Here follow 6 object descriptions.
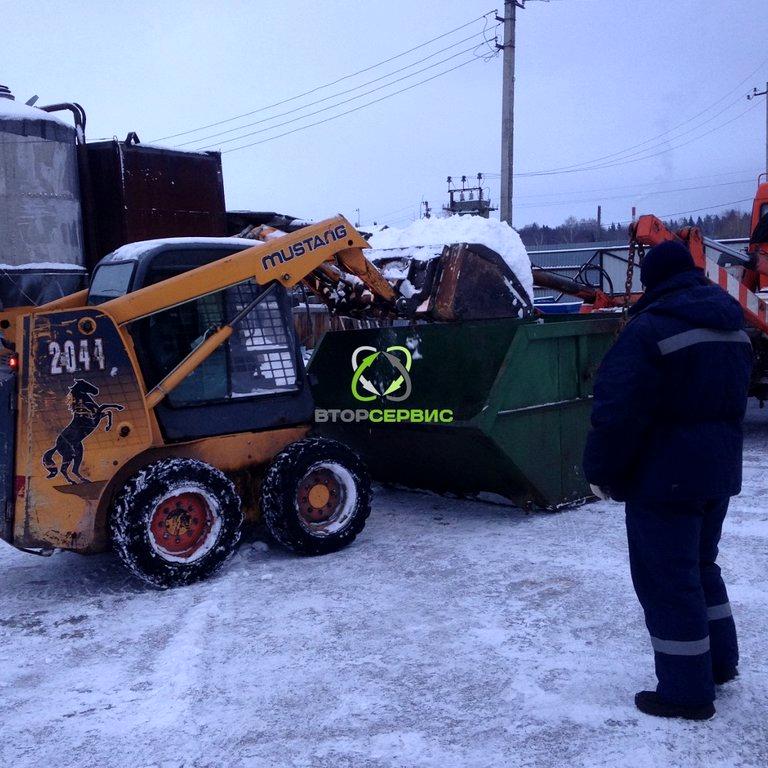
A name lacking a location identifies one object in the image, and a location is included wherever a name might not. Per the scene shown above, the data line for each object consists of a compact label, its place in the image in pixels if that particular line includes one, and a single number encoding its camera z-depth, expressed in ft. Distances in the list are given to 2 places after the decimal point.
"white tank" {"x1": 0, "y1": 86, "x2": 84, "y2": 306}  31.96
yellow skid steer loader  15.15
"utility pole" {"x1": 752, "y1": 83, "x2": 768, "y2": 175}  111.65
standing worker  10.18
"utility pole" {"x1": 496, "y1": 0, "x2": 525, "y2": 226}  51.65
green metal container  19.77
